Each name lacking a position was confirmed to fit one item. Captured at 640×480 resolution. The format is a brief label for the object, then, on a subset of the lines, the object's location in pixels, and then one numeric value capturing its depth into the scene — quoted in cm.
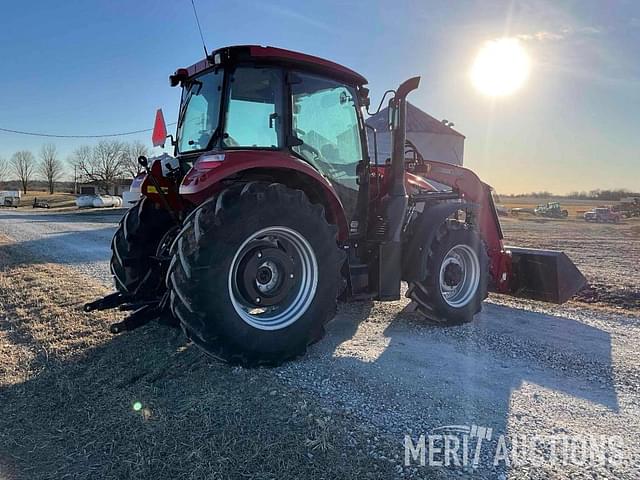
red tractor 352
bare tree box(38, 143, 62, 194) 8644
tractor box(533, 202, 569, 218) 4159
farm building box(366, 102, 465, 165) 2966
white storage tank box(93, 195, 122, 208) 4665
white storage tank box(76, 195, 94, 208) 4650
